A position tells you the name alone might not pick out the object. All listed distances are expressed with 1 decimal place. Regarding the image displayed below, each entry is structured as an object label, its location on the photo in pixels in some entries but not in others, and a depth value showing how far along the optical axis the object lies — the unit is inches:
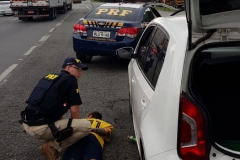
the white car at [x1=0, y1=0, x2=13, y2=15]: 722.5
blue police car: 190.5
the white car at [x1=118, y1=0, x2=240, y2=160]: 50.7
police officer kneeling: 83.4
